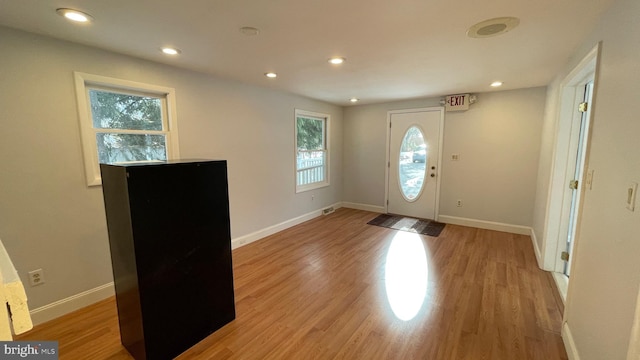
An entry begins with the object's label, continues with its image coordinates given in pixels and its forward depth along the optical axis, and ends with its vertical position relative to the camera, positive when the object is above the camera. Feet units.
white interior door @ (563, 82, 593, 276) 8.64 -0.41
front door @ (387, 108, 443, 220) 16.08 -0.94
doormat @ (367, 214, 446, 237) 14.62 -4.55
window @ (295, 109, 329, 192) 16.15 -0.12
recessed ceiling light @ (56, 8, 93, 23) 5.60 +2.93
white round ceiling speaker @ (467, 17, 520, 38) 6.00 +2.87
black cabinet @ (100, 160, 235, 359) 5.47 -2.28
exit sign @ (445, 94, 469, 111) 14.47 +2.51
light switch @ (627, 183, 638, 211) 3.87 -0.73
